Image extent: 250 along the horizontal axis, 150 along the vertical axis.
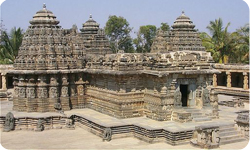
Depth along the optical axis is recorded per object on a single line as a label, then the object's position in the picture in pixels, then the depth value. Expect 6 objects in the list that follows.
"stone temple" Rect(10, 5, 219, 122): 19.38
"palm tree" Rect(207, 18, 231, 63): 39.59
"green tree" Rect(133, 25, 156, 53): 51.56
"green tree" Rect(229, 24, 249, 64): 38.12
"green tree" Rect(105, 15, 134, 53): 51.19
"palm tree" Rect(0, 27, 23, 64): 39.72
